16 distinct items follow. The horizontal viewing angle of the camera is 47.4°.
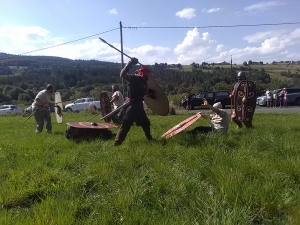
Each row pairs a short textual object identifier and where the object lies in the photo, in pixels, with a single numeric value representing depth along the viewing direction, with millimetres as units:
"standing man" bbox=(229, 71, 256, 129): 9555
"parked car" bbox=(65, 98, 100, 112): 38619
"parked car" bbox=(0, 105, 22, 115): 39338
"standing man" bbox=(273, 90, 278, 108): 30578
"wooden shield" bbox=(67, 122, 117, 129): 8438
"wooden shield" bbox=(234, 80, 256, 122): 9531
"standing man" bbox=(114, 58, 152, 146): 7425
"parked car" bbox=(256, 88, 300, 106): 31164
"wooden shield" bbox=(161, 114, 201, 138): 7973
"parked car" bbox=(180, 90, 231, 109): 32312
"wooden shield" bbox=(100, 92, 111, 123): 14289
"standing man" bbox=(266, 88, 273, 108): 30688
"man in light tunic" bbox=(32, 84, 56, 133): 11312
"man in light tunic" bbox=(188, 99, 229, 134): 8109
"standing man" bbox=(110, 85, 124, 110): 12717
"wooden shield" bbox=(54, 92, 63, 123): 15758
